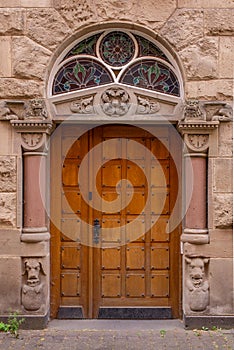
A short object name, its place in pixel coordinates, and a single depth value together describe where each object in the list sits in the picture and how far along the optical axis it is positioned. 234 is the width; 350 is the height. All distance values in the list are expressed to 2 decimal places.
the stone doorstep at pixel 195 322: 6.32
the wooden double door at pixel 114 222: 6.77
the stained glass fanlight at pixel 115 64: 6.58
